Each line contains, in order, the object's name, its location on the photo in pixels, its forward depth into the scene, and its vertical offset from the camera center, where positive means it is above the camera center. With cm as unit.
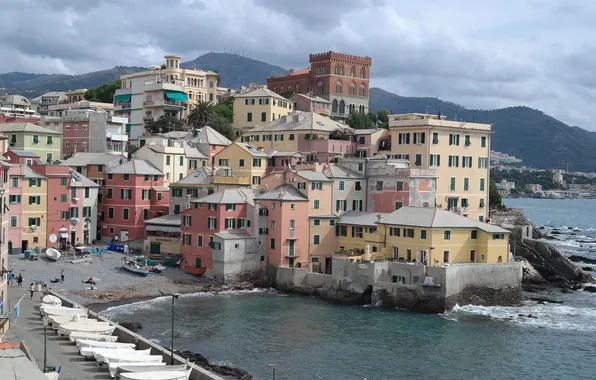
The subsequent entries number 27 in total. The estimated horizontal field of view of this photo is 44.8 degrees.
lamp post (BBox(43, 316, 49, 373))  3506 -861
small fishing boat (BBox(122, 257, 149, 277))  6956 -746
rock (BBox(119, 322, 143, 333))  5199 -988
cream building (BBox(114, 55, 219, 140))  11756 +1661
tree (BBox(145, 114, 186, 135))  11150 +1026
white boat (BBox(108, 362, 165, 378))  3717 -910
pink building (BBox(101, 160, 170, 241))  8369 -108
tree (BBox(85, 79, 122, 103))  14162 +1939
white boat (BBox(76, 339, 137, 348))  4066 -874
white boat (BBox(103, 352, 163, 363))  3834 -902
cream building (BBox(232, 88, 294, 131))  11125 +1317
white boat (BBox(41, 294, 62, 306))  5131 -797
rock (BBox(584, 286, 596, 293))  7648 -939
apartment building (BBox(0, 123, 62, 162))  9188 +642
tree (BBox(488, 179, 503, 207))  11300 +10
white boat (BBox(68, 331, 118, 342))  4269 -872
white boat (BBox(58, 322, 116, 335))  4372 -843
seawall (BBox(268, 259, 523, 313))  6225 -793
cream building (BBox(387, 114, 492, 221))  8038 +493
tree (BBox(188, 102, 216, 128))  11262 +1203
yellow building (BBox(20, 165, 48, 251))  7525 -215
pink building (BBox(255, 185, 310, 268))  7144 -327
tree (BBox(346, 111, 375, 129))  11230 +1177
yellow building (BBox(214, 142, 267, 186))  8388 +374
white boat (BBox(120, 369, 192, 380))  3559 -917
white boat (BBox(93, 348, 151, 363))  3868 -887
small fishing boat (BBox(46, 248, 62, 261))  7106 -640
